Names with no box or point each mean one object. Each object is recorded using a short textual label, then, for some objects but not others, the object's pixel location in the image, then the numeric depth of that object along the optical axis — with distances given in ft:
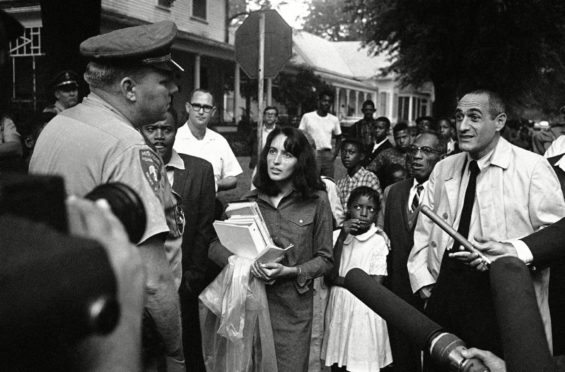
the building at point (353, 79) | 141.08
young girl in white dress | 16.02
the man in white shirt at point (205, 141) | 19.42
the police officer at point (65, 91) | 19.20
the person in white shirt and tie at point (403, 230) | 16.16
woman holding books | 13.33
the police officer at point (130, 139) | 6.52
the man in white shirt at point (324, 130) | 34.12
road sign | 22.65
